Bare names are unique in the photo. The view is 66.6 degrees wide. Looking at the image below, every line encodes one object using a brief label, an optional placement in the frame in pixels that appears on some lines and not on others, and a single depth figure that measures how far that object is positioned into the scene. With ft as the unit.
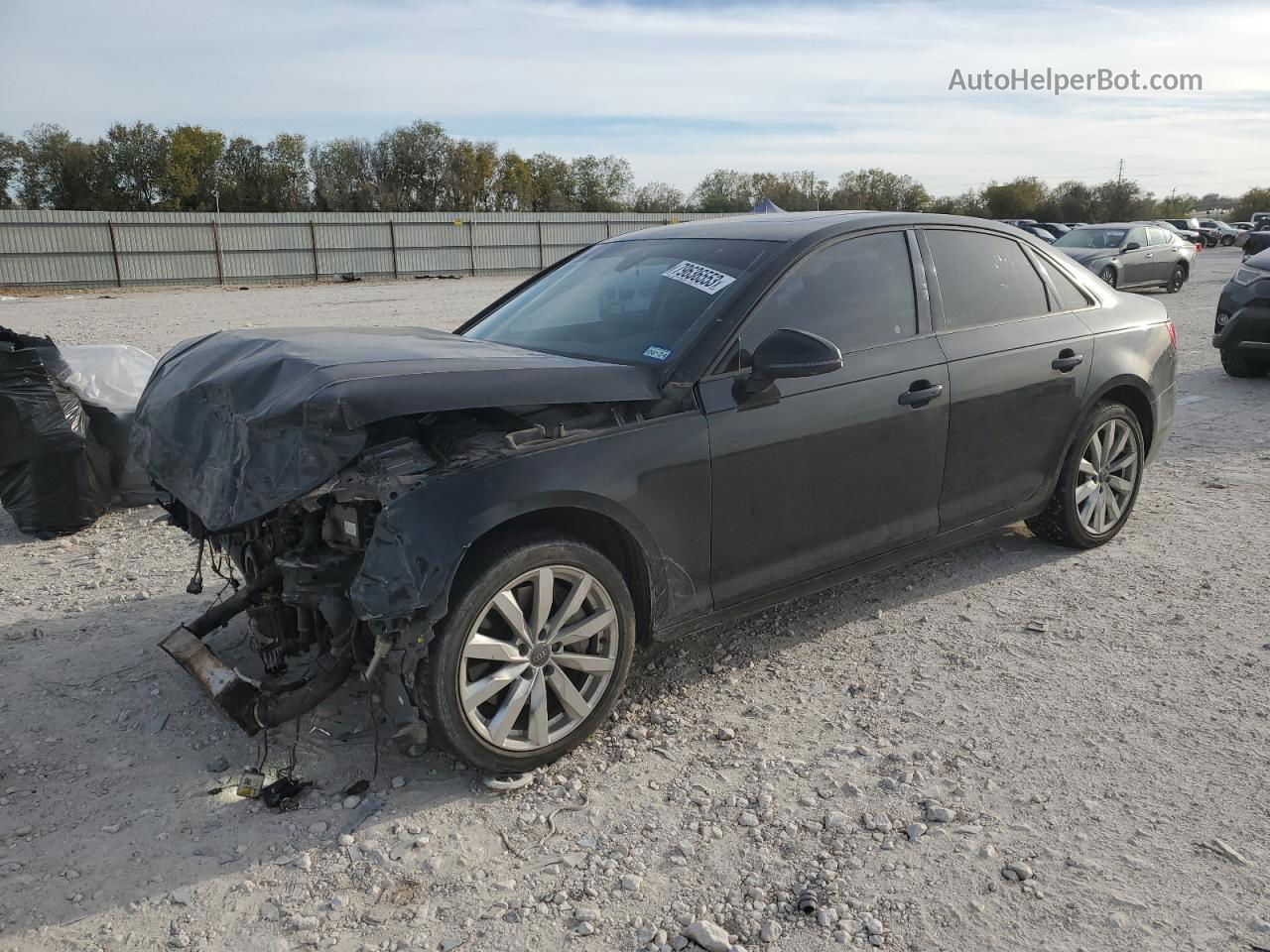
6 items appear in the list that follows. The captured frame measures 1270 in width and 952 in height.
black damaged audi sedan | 9.59
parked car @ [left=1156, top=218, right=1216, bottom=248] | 147.13
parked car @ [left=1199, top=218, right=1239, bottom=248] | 179.11
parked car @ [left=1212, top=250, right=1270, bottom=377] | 32.60
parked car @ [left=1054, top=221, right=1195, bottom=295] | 64.90
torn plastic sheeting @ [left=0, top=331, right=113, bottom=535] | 18.11
